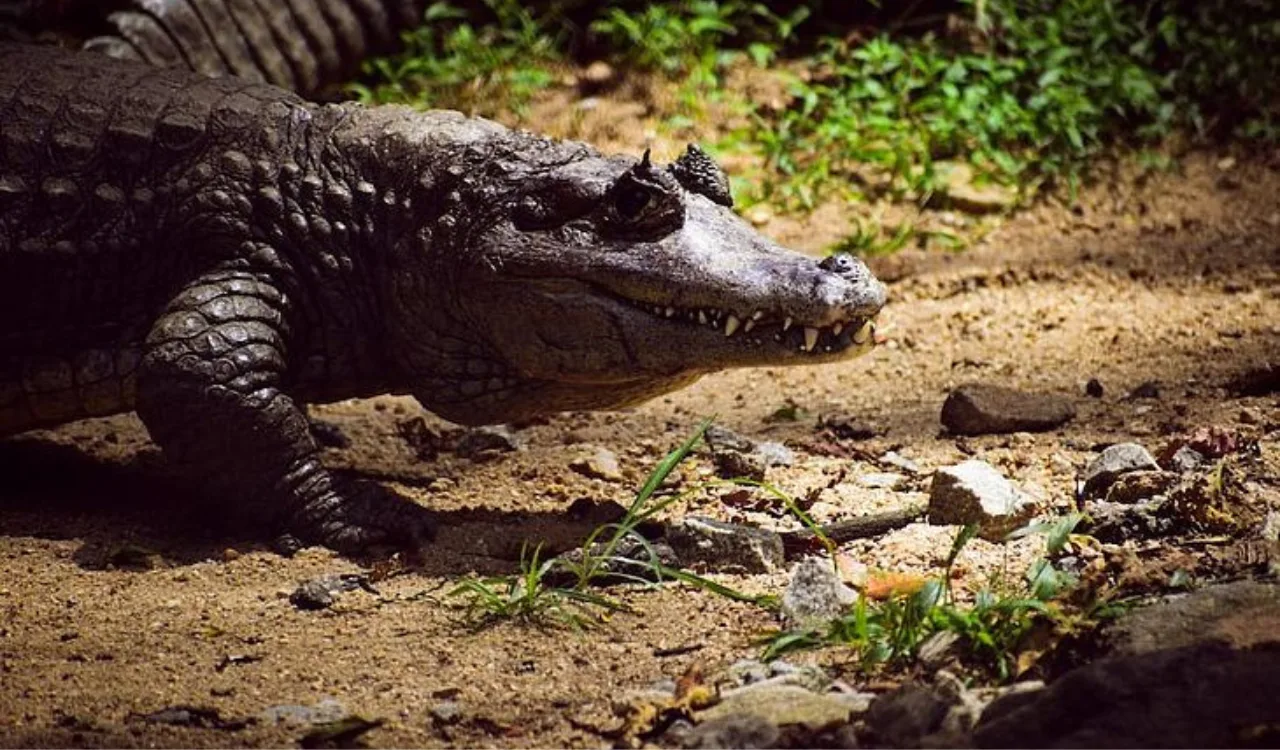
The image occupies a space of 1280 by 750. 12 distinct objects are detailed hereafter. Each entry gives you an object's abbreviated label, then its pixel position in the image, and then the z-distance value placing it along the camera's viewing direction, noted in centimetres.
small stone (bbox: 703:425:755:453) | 1022
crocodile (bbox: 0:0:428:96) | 1534
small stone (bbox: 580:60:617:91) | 1652
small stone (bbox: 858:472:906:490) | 955
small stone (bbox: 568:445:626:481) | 1034
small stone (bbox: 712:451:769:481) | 986
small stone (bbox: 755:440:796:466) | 1008
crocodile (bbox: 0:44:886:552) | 934
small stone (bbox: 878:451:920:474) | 979
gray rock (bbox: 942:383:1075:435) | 1019
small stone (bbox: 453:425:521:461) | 1099
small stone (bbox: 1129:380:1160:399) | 1063
